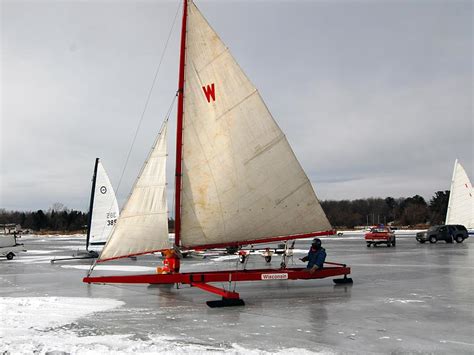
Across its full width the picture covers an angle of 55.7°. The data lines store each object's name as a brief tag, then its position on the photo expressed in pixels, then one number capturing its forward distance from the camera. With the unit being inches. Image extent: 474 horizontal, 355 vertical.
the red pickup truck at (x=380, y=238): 1248.8
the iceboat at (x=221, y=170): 434.6
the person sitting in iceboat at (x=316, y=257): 471.1
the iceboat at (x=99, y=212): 957.8
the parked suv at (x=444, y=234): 1409.9
